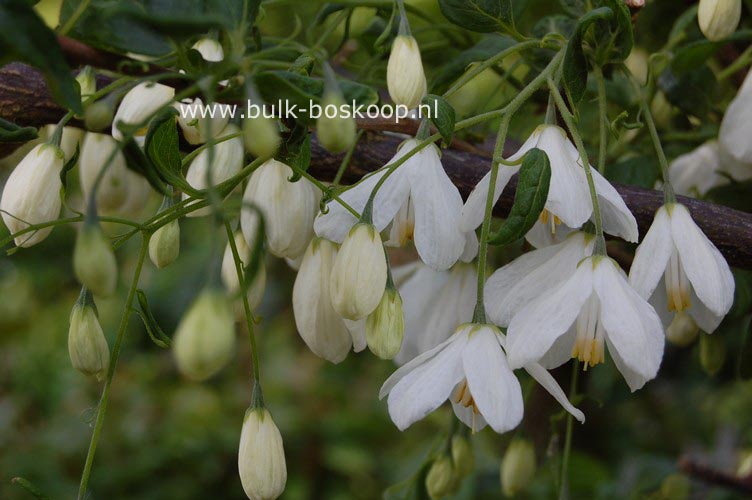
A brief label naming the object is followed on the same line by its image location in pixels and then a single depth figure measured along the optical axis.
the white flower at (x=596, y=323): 0.39
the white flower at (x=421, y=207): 0.41
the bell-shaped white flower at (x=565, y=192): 0.40
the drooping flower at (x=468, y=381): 0.39
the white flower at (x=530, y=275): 0.41
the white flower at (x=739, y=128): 0.47
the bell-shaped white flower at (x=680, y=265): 0.40
